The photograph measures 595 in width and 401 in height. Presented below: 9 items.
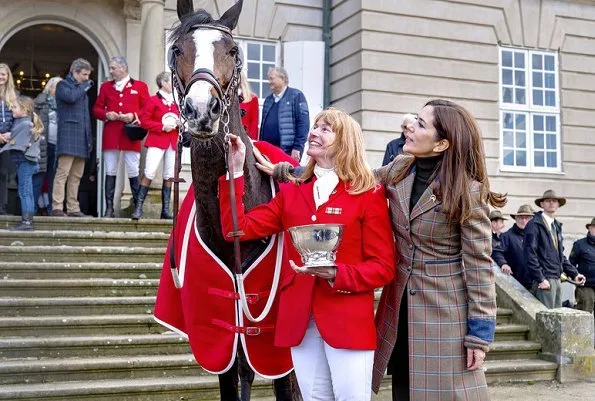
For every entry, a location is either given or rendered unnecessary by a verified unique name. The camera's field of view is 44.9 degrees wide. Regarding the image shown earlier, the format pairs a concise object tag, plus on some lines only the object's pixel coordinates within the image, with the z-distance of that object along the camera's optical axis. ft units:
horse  10.47
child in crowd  27.17
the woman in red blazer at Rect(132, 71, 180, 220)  30.89
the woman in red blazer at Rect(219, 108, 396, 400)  10.73
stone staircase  19.74
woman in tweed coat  10.66
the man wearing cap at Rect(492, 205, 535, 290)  32.14
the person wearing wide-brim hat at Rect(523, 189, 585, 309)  30.25
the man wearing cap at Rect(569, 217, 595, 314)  34.30
